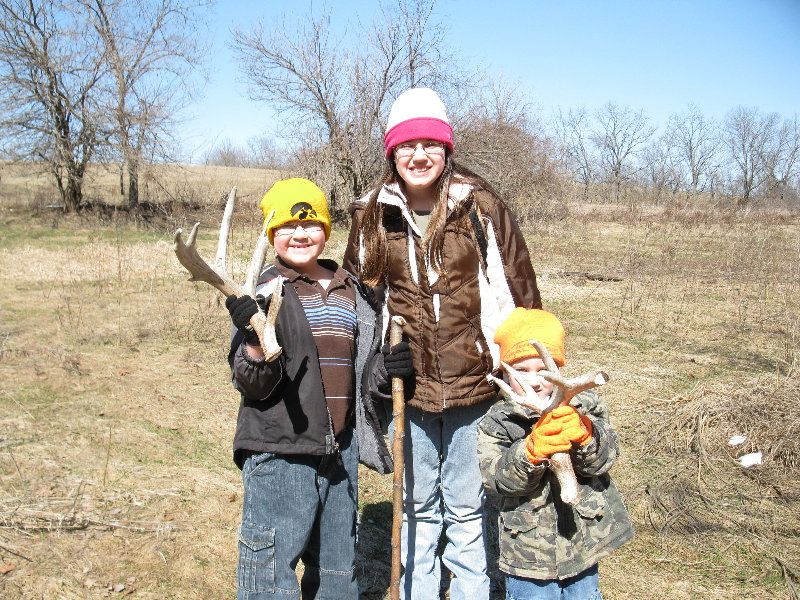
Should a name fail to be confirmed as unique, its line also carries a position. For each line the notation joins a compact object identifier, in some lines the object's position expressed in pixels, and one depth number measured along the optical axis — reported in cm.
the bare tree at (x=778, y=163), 4810
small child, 230
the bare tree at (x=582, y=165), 5565
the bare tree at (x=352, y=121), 1991
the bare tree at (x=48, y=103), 2131
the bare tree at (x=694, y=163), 5659
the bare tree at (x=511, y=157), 2108
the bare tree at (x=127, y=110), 2247
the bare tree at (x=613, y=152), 5747
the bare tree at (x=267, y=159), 2127
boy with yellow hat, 238
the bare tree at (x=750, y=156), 5331
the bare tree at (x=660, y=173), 4812
